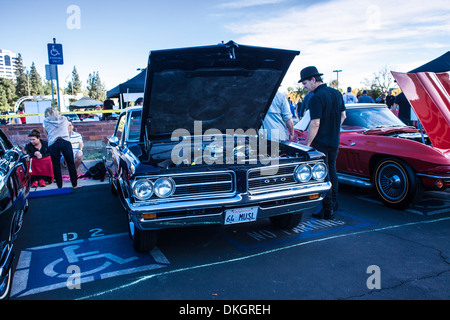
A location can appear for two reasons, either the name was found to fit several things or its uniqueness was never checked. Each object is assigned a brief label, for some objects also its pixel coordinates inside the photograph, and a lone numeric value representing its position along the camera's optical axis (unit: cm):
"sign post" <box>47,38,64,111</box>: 835
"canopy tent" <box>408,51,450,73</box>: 818
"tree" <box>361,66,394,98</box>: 4988
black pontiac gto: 327
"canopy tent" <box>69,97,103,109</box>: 2791
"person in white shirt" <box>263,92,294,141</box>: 584
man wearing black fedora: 457
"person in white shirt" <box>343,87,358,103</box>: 1226
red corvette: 460
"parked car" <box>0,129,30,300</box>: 269
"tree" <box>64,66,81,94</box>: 9819
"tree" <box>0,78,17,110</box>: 6122
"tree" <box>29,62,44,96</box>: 7741
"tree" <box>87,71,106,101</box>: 9188
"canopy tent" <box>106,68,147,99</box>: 1225
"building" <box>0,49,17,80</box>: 19378
